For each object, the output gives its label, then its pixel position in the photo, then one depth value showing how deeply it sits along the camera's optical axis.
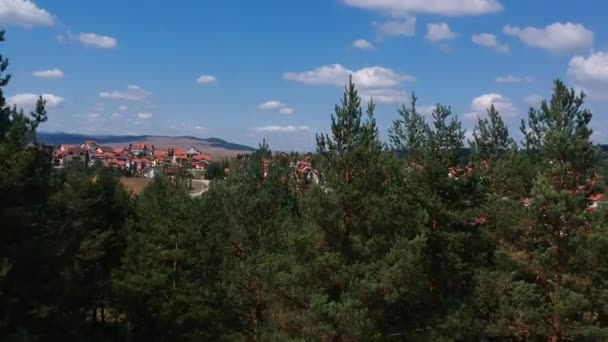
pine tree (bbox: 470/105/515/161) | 26.53
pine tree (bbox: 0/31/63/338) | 13.20
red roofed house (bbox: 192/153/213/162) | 181.82
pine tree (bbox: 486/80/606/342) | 15.54
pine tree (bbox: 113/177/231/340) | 20.14
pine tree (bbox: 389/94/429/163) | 18.17
